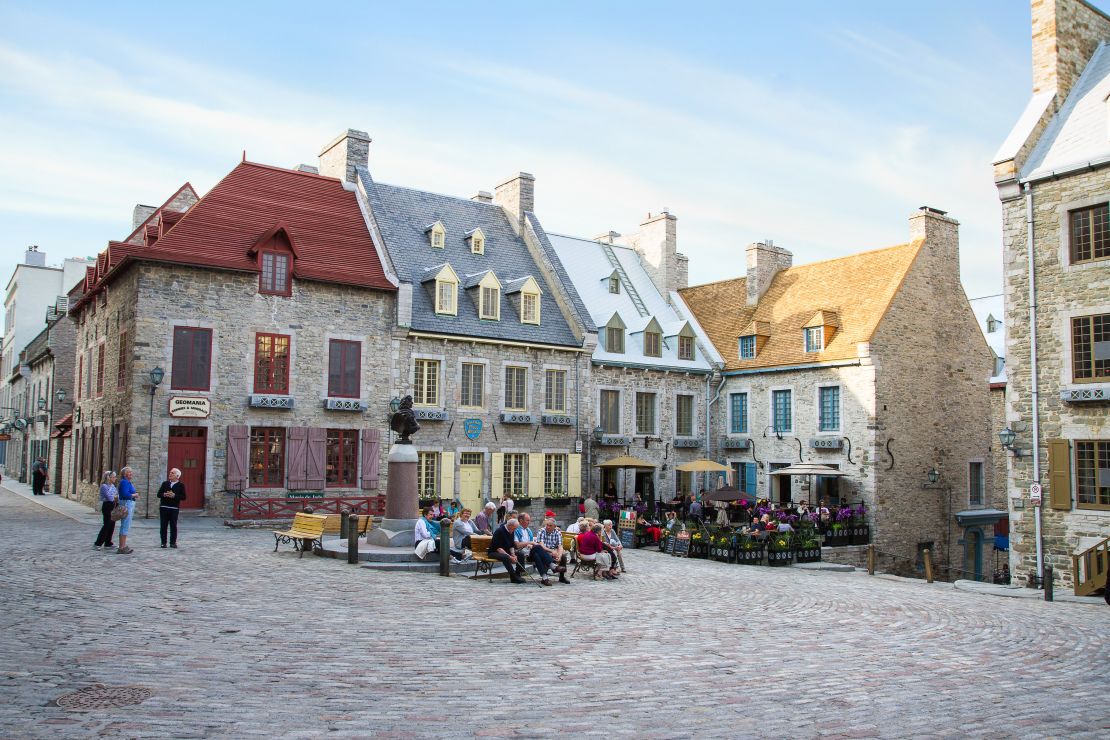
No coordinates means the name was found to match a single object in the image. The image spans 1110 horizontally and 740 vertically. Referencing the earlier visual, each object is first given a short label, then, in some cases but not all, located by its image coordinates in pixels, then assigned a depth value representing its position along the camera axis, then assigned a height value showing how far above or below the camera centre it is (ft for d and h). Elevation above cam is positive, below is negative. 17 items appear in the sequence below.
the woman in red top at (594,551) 54.85 -6.24
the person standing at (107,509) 53.83 -3.94
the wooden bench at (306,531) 56.59 -5.43
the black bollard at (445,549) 51.08 -5.81
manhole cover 22.91 -6.76
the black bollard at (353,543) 52.42 -5.67
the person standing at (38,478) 112.13 -4.36
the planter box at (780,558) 74.23 -8.89
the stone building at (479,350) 90.12 +10.63
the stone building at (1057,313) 64.90 +10.87
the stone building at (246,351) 76.79 +8.78
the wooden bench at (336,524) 66.39 -5.85
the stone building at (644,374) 103.65 +9.31
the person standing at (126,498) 52.90 -3.20
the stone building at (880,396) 94.68 +6.57
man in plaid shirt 50.47 -5.93
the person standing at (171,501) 54.75 -3.45
